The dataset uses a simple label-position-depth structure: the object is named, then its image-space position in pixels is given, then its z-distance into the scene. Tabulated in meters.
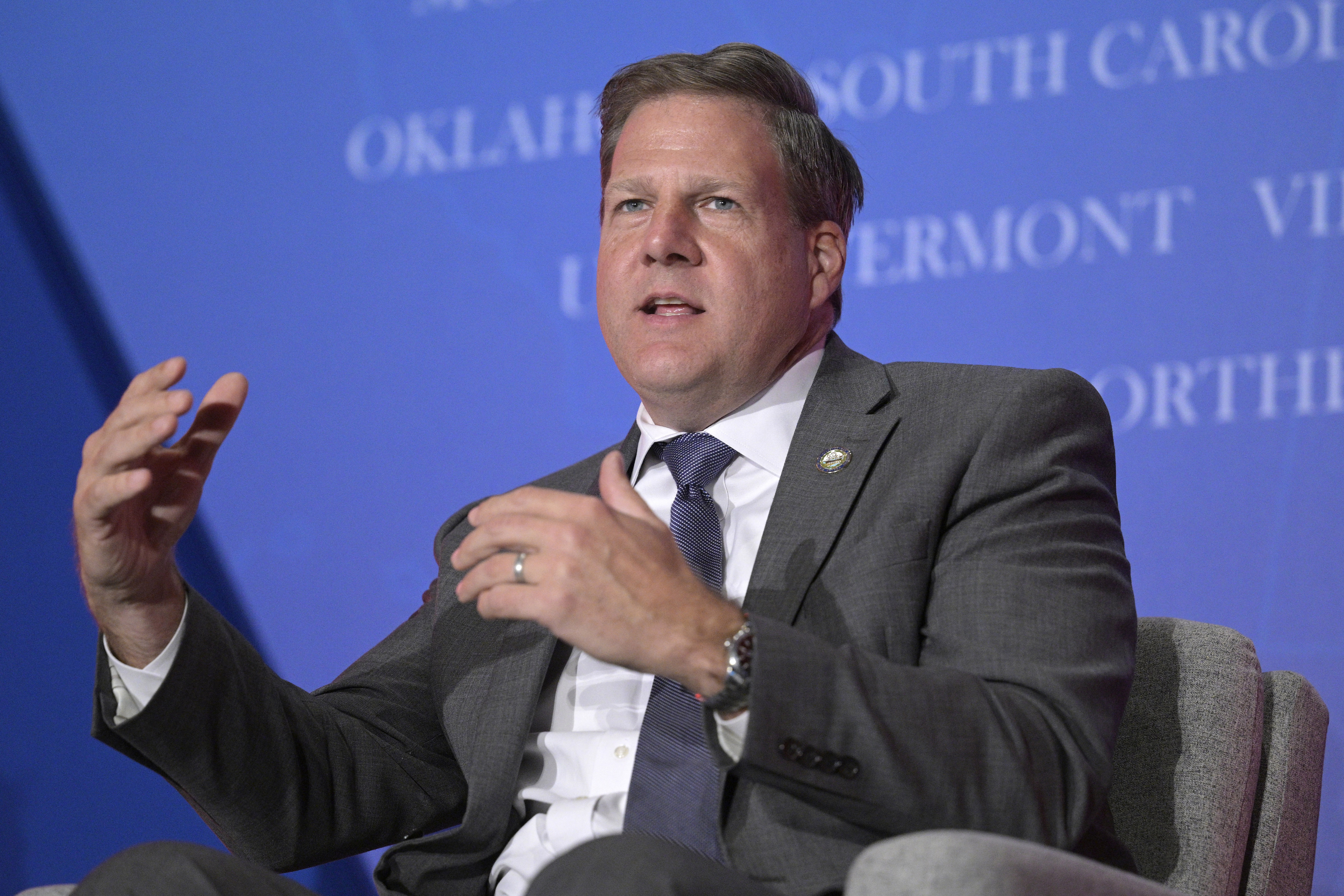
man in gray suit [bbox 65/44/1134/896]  4.18
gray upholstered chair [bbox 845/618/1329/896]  4.31
